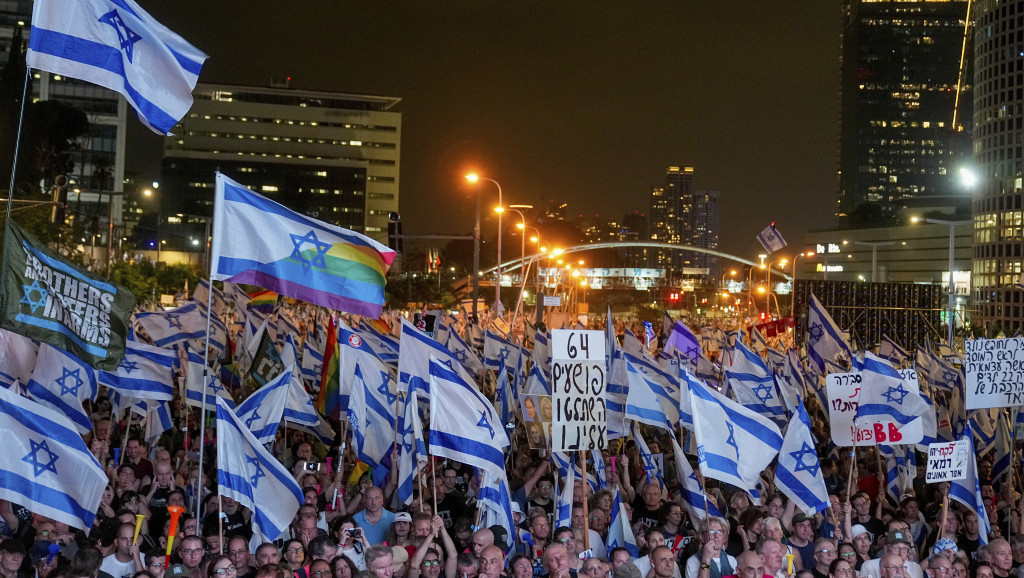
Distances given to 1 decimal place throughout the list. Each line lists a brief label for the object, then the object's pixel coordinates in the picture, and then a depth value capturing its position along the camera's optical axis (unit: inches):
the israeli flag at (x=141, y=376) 457.4
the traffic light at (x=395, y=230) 1111.6
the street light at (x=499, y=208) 1316.4
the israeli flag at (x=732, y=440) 371.2
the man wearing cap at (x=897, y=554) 343.6
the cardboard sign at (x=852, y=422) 431.5
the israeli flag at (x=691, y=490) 382.9
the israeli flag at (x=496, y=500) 370.6
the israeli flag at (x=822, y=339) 778.2
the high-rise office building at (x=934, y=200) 6122.1
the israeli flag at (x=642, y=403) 480.4
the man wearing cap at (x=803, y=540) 368.8
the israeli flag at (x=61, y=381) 396.8
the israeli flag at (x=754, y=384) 565.0
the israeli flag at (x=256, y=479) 332.2
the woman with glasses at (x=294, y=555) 320.8
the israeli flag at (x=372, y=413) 444.1
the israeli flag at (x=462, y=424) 365.8
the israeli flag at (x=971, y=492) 396.2
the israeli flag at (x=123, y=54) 314.0
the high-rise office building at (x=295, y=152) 6284.5
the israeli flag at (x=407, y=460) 403.9
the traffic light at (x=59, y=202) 805.5
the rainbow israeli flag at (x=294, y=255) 344.5
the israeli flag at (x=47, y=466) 292.4
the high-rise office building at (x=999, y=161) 4478.3
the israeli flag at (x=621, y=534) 372.2
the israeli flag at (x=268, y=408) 424.8
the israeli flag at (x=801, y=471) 384.8
